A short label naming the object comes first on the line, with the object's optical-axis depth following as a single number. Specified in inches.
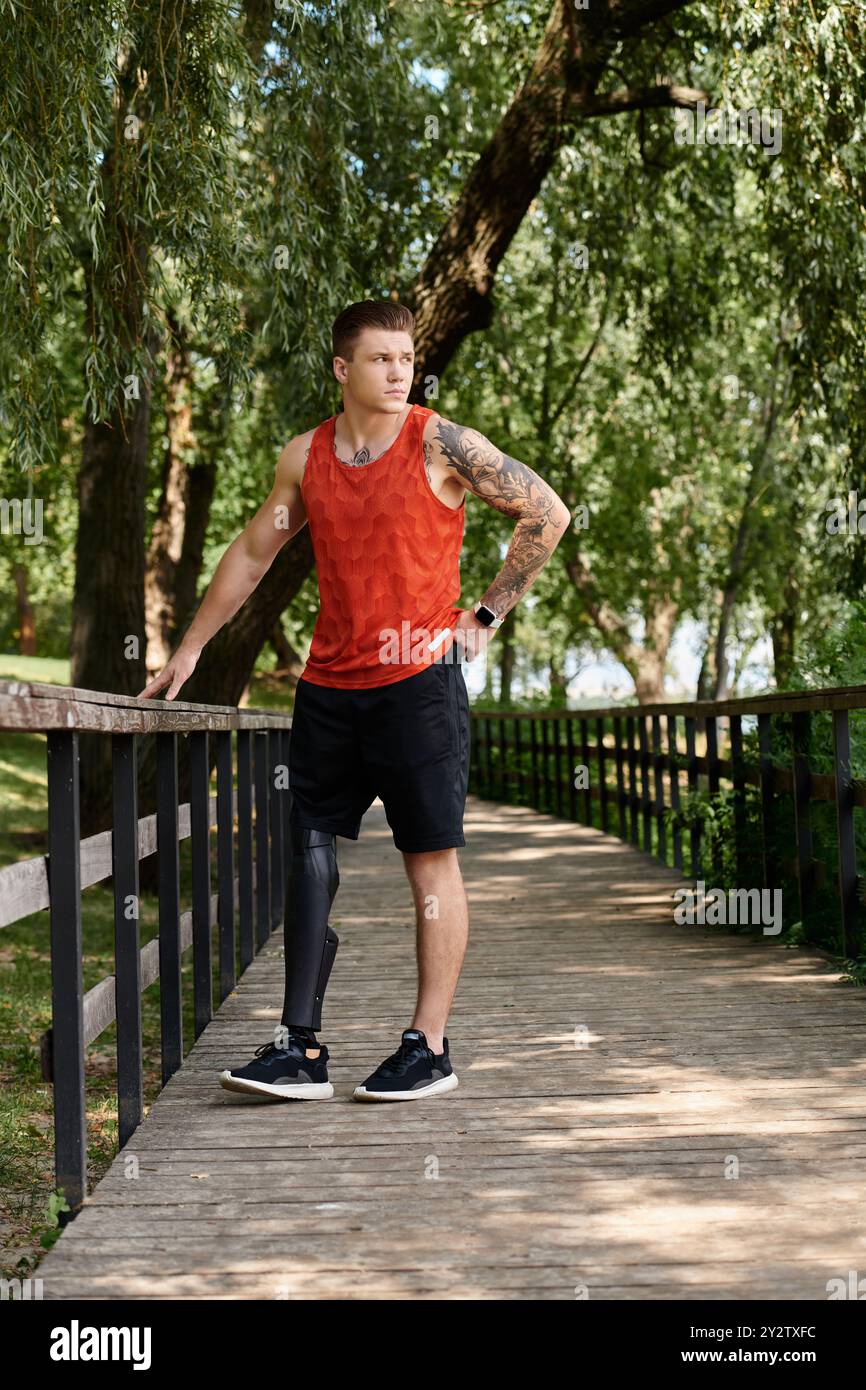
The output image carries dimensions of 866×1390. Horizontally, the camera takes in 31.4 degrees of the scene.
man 154.3
